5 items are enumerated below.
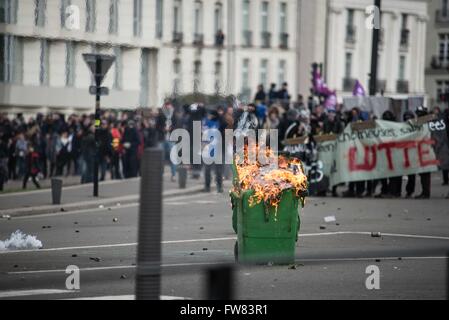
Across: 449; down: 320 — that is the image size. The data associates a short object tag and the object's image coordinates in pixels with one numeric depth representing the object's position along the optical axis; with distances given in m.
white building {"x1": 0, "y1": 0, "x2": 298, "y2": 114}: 37.00
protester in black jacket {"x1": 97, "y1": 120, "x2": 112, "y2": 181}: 38.52
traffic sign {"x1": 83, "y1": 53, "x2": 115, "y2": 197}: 30.91
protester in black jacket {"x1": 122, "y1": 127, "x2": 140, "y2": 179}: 40.62
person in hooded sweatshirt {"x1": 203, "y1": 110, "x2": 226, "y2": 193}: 34.28
